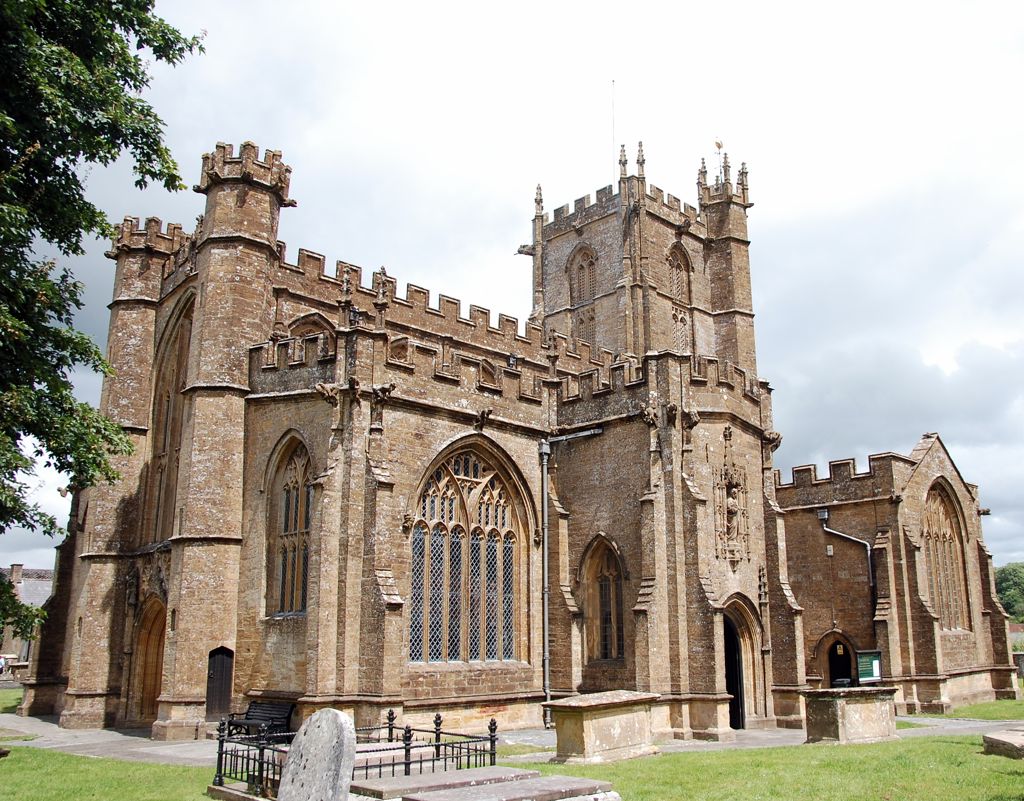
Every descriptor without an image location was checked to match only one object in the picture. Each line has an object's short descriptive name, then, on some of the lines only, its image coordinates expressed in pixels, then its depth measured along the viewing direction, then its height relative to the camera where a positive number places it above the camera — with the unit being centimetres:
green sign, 2062 -69
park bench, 1938 -170
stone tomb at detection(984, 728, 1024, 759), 1486 -166
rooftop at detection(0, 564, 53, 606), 6312 +289
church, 2109 +247
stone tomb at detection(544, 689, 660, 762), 1630 -158
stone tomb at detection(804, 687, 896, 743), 1820 -151
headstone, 770 -104
